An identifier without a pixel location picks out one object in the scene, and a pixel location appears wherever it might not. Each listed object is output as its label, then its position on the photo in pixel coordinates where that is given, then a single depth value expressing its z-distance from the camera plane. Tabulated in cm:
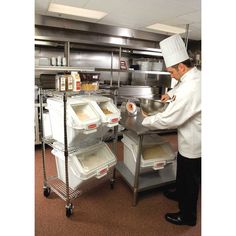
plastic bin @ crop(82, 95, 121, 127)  186
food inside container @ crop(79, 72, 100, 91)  207
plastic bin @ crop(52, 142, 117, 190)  192
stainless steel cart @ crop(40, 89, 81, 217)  180
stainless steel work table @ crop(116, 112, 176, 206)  199
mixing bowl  230
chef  168
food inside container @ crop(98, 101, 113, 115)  206
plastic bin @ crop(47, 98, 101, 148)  171
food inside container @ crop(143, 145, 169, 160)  223
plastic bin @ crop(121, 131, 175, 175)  215
